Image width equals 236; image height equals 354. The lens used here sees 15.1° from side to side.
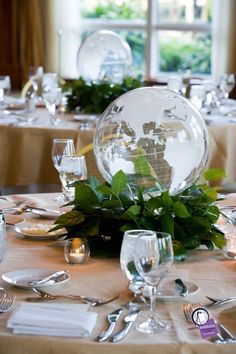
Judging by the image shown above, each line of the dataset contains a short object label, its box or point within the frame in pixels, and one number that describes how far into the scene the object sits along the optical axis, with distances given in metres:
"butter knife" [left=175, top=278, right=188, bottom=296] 1.90
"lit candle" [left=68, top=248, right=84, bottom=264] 2.14
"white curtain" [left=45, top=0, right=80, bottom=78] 8.34
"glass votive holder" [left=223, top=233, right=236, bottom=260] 2.20
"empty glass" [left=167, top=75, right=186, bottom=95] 5.28
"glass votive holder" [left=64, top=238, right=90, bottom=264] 2.14
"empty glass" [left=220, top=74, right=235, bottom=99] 5.33
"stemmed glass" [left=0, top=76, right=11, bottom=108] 5.18
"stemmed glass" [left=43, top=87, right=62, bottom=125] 4.56
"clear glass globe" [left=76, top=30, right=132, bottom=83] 5.32
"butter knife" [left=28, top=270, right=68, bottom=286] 1.95
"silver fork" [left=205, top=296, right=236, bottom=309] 1.84
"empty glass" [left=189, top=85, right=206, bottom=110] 4.93
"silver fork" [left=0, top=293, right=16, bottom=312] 1.81
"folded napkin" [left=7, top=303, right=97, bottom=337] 1.66
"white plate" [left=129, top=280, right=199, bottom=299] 1.87
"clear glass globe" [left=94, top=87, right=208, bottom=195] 2.29
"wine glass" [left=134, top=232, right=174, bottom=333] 1.71
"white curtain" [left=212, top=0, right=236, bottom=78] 7.50
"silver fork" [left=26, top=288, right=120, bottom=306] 1.85
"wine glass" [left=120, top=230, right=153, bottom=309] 1.76
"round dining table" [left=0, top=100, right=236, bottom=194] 4.36
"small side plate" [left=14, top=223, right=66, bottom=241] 2.37
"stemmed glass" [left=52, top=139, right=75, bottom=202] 2.83
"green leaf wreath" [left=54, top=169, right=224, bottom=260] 2.17
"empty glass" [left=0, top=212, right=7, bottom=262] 1.99
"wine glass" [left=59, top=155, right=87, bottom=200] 2.65
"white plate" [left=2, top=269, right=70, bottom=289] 1.94
